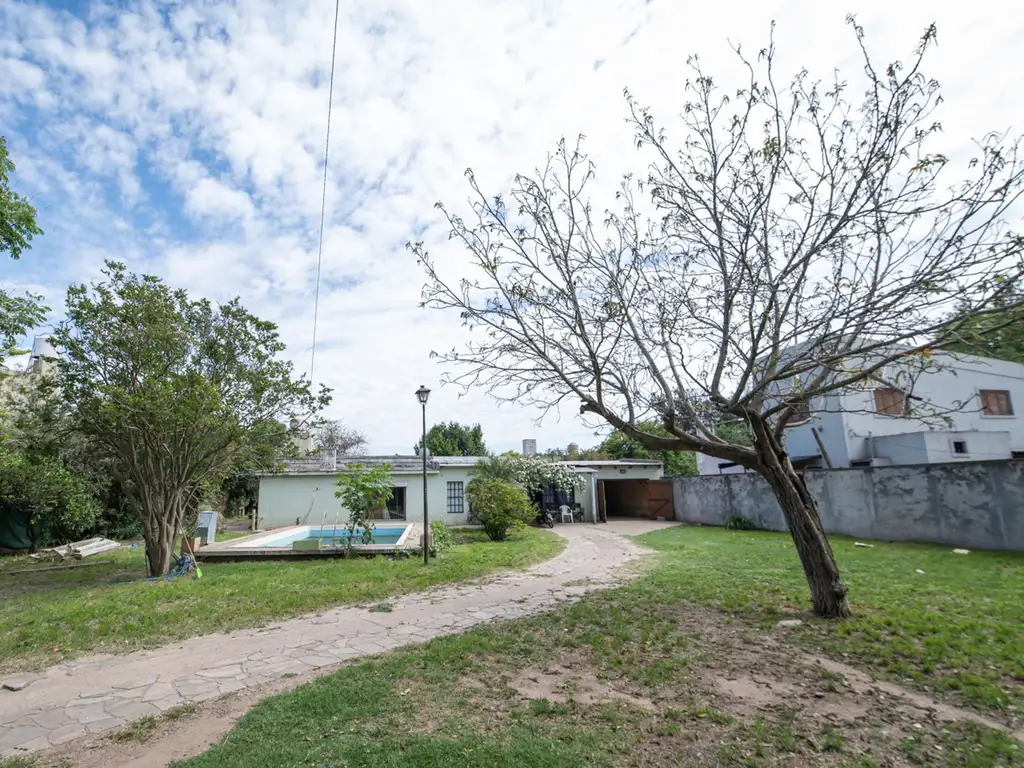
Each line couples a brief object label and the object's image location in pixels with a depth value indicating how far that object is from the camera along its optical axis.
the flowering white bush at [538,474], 18.02
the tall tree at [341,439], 33.20
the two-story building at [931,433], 16.41
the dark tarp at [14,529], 14.49
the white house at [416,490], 19.05
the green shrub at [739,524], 17.27
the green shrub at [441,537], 12.62
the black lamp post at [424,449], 10.45
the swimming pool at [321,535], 13.76
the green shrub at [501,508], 15.16
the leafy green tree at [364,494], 11.73
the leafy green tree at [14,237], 6.38
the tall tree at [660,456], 31.25
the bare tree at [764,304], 4.91
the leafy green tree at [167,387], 8.82
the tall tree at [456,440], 37.69
